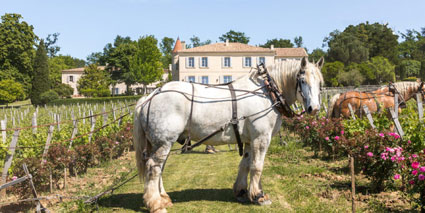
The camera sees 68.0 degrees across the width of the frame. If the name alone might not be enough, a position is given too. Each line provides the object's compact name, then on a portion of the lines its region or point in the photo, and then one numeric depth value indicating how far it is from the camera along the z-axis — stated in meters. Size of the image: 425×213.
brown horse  10.75
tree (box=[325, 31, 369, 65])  66.25
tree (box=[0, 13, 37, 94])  46.38
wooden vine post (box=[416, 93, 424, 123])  7.10
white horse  4.88
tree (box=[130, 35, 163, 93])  53.06
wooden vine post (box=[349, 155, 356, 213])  4.58
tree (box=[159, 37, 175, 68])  96.06
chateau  47.41
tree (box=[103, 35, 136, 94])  61.91
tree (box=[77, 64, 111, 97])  58.16
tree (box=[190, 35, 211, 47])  95.31
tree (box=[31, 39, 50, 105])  47.94
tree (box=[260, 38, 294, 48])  86.94
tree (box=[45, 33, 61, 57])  79.00
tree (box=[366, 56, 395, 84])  56.34
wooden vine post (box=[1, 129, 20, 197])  6.10
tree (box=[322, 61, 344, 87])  53.40
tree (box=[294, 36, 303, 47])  103.44
